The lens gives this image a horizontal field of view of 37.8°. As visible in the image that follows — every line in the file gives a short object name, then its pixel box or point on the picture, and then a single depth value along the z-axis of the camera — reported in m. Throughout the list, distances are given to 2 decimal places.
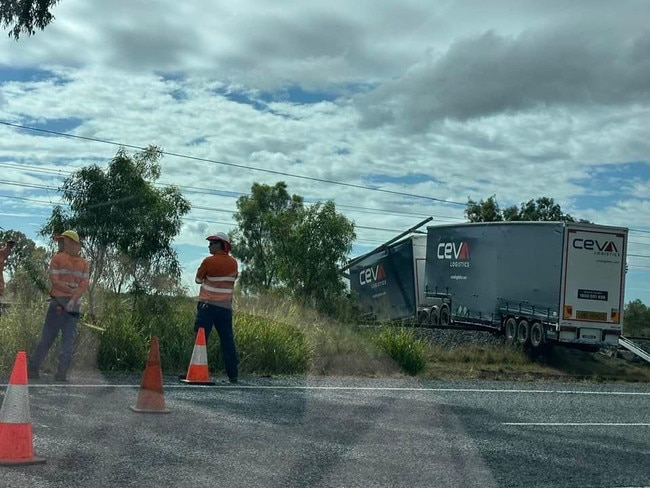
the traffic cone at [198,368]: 11.81
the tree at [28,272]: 15.31
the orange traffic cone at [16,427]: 6.54
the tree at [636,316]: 60.17
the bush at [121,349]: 13.43
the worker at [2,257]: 11.85
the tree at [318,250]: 27.67
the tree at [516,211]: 55.19
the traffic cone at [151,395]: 9.12
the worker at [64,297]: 11.51
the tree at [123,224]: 16.31
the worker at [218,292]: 12.05
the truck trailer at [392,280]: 30.09
